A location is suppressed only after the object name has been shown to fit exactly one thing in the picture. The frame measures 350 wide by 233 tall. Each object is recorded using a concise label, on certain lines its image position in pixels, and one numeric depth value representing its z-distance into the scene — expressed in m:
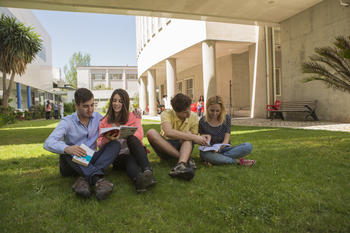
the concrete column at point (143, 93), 26.73
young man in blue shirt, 2.36
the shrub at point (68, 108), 33.79
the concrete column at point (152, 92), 21.13
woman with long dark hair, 2.48
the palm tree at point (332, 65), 5.24
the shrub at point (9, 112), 13.76
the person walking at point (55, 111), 23.42
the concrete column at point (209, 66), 12.62
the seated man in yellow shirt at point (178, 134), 3.17
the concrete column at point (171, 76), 16.70
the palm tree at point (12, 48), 16.42
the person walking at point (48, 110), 22.23
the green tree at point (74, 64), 54.44
